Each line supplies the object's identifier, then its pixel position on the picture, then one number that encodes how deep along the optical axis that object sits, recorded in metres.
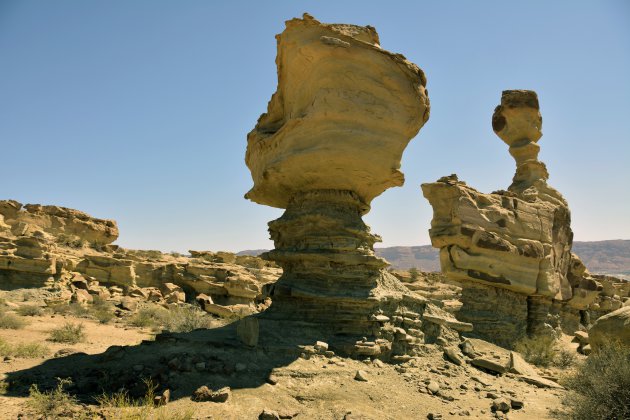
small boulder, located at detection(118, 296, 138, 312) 12.61
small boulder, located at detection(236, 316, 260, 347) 5.42
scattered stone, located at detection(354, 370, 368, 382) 5.35
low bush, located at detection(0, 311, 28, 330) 8.54
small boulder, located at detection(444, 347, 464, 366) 7.36
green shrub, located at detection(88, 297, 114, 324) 10.69
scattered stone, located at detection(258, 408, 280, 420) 4.04
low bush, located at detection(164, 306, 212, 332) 9.03
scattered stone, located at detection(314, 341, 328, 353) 5.68
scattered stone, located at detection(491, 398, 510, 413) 5.66
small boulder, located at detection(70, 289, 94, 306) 12.52
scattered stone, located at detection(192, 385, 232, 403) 4.22
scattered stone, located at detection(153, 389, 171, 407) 4.02
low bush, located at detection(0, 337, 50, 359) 5.95
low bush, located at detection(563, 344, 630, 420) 4.86
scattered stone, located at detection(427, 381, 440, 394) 5.75
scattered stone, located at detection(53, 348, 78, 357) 6.18
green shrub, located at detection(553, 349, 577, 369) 9.96
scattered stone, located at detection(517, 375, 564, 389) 7.37
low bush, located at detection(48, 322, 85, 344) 7.87
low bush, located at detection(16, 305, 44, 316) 10.48
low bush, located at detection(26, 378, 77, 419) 3.75
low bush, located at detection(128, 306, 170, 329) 10.78
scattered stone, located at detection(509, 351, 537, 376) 7.75
